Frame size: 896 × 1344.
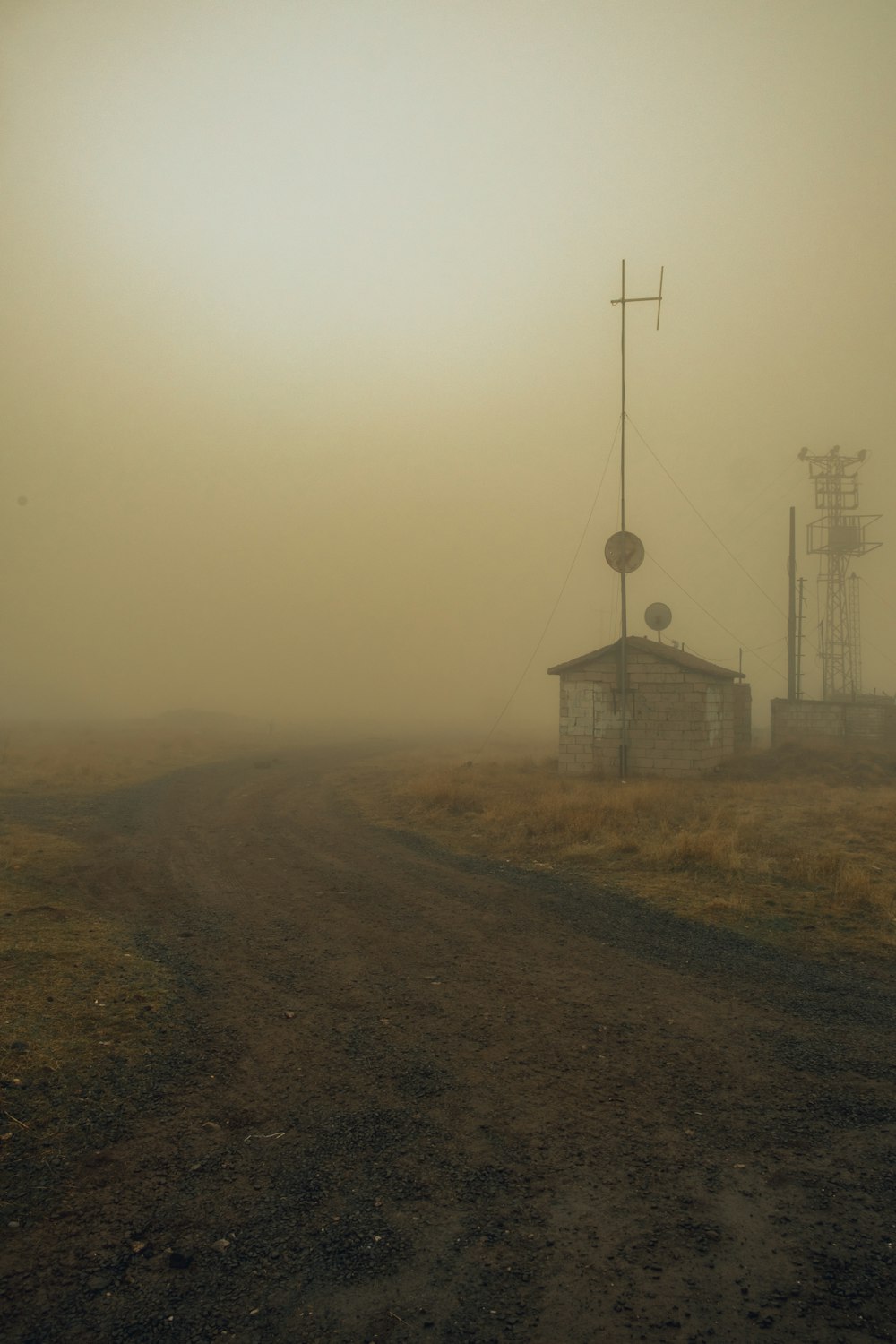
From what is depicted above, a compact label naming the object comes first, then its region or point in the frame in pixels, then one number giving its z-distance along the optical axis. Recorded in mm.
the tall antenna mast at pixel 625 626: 25031
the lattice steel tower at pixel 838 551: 47062
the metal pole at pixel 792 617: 38594
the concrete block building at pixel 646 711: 27109
